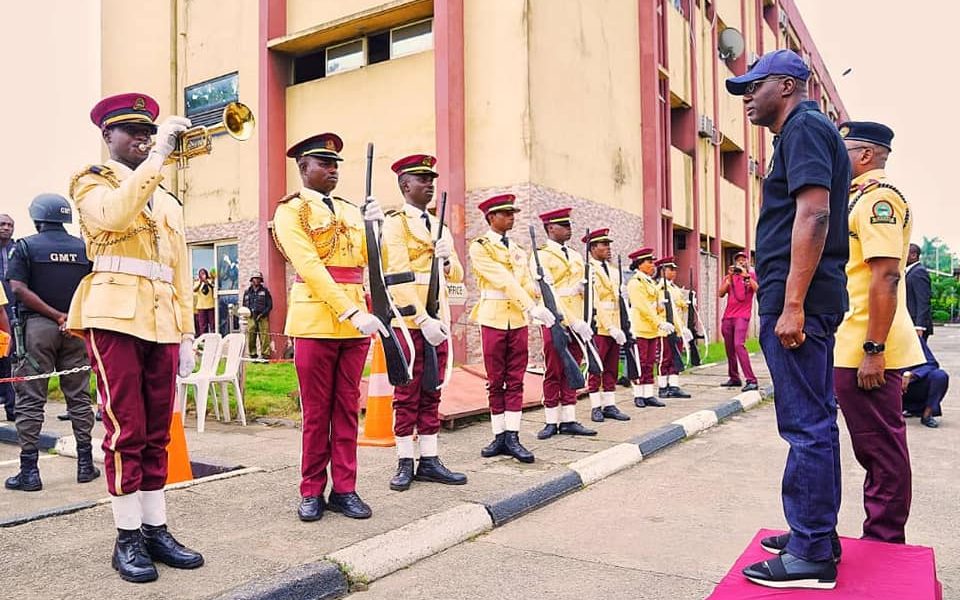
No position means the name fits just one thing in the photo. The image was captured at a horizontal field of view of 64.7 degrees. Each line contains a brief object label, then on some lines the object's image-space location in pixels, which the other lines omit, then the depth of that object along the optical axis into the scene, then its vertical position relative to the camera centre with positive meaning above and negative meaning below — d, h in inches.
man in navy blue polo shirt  122.2 +2.6
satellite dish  903.1 +322.6
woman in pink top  442.6 -2.0
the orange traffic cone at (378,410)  275.4 -33.5
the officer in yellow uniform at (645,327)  395.5 -6.9
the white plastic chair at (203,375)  309.9 -23.3
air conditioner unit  823.7 +205.2
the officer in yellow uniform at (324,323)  178.4 -1.0
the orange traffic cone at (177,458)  217.8 -39.7
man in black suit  327.6 +8.1
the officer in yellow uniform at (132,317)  141.5 +0.9
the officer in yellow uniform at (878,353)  142.0 -8.2
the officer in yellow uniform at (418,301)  207.2 +4.6
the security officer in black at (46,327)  231.0 -1.2
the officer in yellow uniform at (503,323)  249.6 -2.2
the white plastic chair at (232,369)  330.6 -21.3
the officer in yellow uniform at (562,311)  288.5 +1.7
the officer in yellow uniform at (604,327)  350.6 -5.9
